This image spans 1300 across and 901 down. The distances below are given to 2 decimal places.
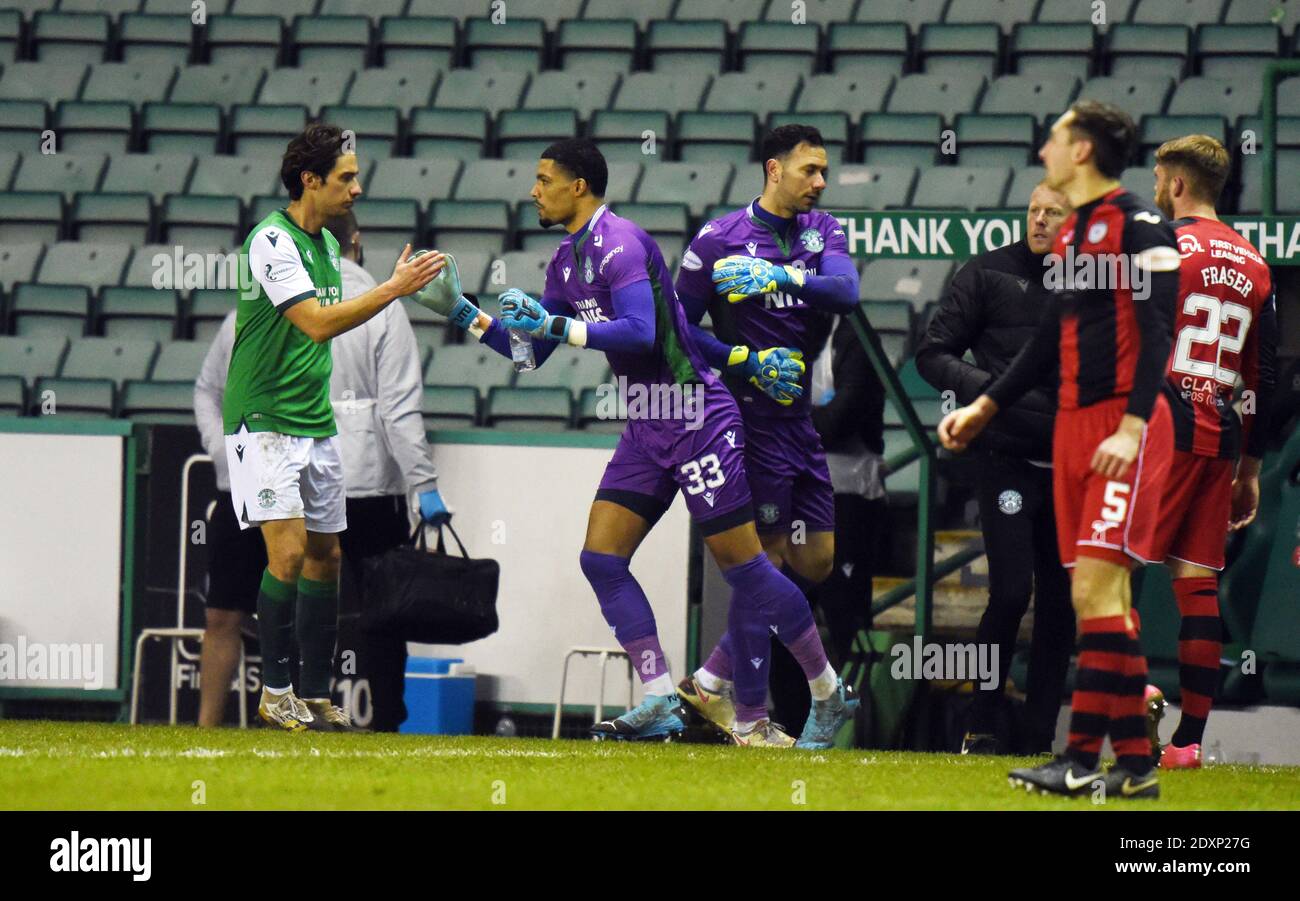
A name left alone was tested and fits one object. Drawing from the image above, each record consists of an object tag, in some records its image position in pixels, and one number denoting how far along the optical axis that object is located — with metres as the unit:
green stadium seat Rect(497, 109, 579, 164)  13.14
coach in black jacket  7.06
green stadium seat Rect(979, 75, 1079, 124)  12.42
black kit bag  7.88
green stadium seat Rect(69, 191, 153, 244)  12.95
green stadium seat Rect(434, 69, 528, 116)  13.77
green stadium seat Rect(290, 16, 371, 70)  14.49
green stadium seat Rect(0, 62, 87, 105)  14.32
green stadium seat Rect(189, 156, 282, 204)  13.12
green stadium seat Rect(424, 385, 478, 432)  10.36
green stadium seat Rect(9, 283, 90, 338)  11.99
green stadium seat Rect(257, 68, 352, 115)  13.99
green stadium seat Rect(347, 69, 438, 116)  13.94
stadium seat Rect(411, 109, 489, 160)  13.45
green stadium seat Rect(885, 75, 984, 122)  12.77
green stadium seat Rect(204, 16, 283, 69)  14.64
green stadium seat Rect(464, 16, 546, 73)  14.23
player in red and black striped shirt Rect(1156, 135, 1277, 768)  6.62
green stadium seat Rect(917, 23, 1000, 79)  13.09
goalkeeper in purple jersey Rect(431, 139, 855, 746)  6.85
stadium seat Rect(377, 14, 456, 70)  14.41
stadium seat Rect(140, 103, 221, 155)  13.81
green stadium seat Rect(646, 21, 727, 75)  13.80
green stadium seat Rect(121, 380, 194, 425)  10.66
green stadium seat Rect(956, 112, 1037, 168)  12.16
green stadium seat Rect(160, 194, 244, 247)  12.62
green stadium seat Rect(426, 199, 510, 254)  12.38
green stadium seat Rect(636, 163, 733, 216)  12.32
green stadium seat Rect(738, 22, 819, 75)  13.53
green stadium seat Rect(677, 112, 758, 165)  12.79
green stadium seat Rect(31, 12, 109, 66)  14.83
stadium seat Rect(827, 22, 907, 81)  13.31
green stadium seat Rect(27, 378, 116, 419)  10.84
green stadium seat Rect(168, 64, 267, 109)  14.24
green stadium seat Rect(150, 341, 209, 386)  11.09
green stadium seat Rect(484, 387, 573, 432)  10.43
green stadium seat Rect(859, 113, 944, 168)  12.46
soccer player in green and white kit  7.08
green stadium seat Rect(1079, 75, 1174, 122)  12.05
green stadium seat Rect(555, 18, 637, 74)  13.97
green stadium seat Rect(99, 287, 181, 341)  11.91
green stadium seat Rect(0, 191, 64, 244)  13.12
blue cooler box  8.69
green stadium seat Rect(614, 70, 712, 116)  13.41
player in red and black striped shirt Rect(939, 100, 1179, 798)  5.12
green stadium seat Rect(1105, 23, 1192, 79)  12.59
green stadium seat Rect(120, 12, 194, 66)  14.76
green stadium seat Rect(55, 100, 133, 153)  13.86
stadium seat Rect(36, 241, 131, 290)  12.43
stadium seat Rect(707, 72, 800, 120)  13.15
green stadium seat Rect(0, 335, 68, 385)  11.34
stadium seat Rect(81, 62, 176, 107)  14.30
